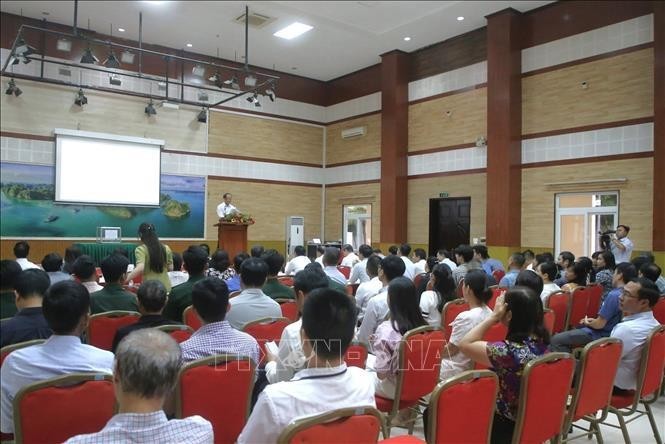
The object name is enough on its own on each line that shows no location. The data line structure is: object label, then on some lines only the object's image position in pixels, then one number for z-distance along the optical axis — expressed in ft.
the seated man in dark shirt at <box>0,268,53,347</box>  8.87
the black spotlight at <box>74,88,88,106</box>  37.32
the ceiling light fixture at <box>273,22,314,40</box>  38.34
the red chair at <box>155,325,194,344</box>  9.32
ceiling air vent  36.58
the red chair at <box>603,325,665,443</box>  10.08
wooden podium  34.60
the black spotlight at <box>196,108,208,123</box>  43.12
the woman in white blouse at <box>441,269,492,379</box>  10.74
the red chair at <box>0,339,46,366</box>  7.91
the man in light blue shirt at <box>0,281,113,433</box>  7.09
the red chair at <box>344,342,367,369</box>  9.68
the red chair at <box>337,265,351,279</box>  26.50
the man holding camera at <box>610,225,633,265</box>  27.25
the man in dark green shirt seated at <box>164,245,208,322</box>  13.05
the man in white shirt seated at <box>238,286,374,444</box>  5.58
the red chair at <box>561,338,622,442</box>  8.91
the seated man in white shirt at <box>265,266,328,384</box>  8.30
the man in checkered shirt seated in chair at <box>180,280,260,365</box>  8.27
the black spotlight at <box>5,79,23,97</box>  34.96
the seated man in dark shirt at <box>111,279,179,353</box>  9.68
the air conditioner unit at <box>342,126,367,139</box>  48.55
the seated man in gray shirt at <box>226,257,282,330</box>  11.77
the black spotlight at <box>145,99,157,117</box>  40.78
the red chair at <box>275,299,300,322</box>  14.20
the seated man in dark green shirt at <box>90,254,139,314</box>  12.59
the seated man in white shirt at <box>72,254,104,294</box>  14.02
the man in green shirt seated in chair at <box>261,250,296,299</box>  15.05
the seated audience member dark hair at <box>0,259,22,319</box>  11.60
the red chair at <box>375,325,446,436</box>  9.67
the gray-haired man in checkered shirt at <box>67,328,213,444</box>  4.51
